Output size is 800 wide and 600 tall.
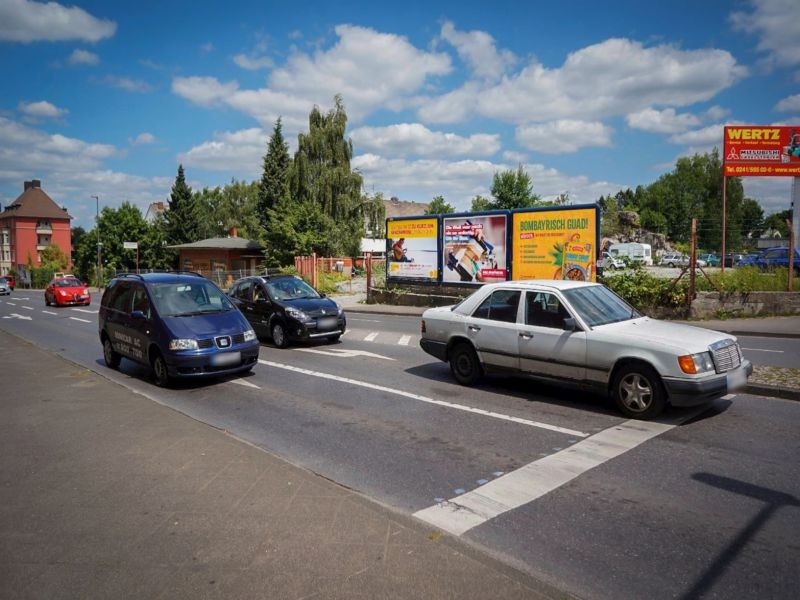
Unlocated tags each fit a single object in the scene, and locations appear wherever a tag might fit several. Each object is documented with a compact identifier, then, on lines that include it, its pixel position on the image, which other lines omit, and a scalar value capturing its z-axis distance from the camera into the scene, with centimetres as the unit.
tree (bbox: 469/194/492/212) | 7893
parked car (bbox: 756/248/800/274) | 1686
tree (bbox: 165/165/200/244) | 6650
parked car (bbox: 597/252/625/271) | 1802
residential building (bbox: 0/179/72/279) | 8631
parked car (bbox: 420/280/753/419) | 646
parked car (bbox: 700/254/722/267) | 1742
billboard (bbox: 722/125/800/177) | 2419
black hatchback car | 1291
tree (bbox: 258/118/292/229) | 5762
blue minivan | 891
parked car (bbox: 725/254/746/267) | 1776
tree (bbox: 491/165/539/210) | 6619
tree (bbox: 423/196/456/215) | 10140
